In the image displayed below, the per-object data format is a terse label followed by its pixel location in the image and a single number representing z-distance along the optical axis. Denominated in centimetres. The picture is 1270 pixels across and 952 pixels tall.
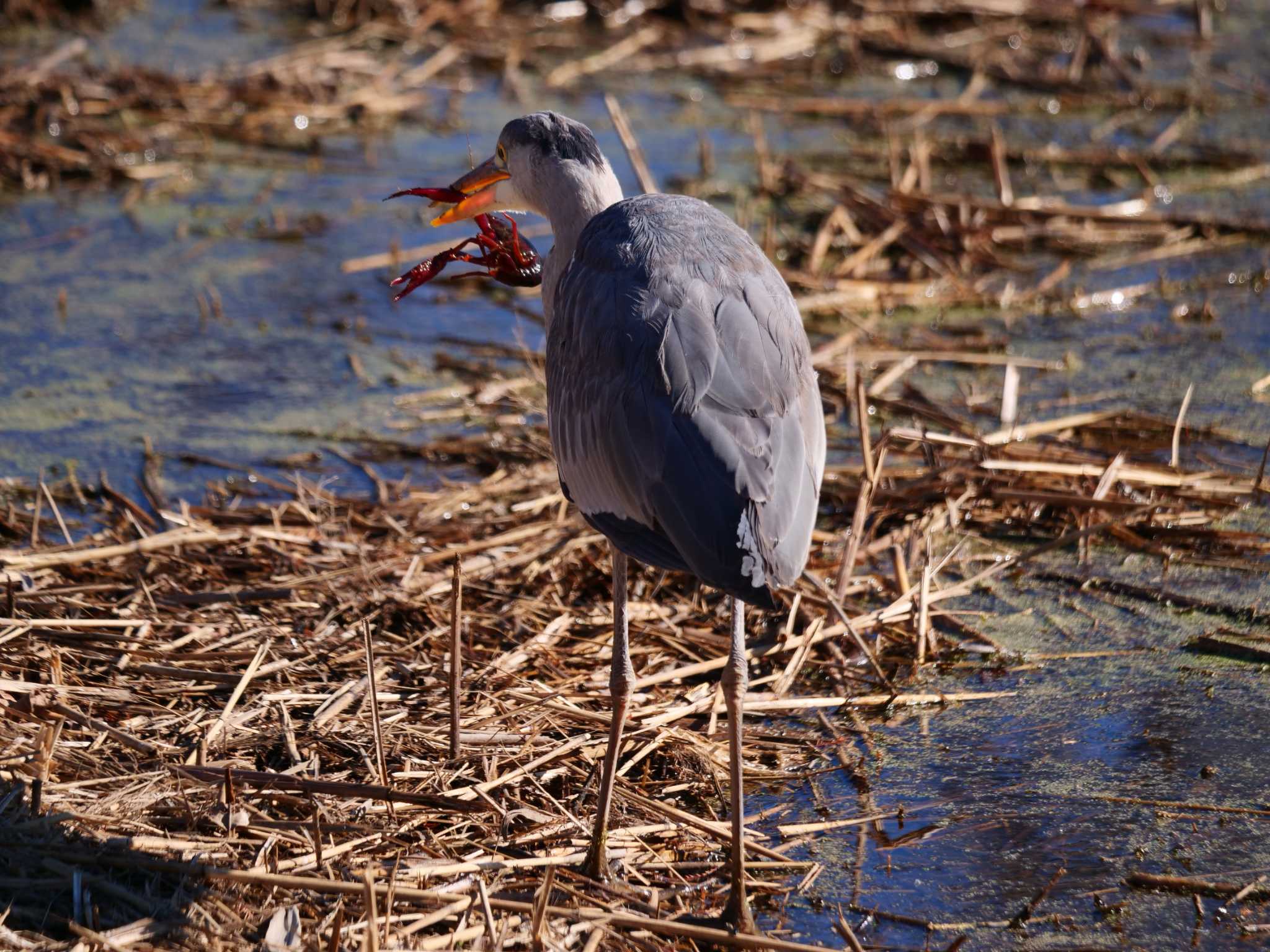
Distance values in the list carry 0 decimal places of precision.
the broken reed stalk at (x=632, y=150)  1253
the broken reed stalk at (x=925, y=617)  859
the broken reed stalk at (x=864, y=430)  897
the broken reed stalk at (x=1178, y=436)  1018
